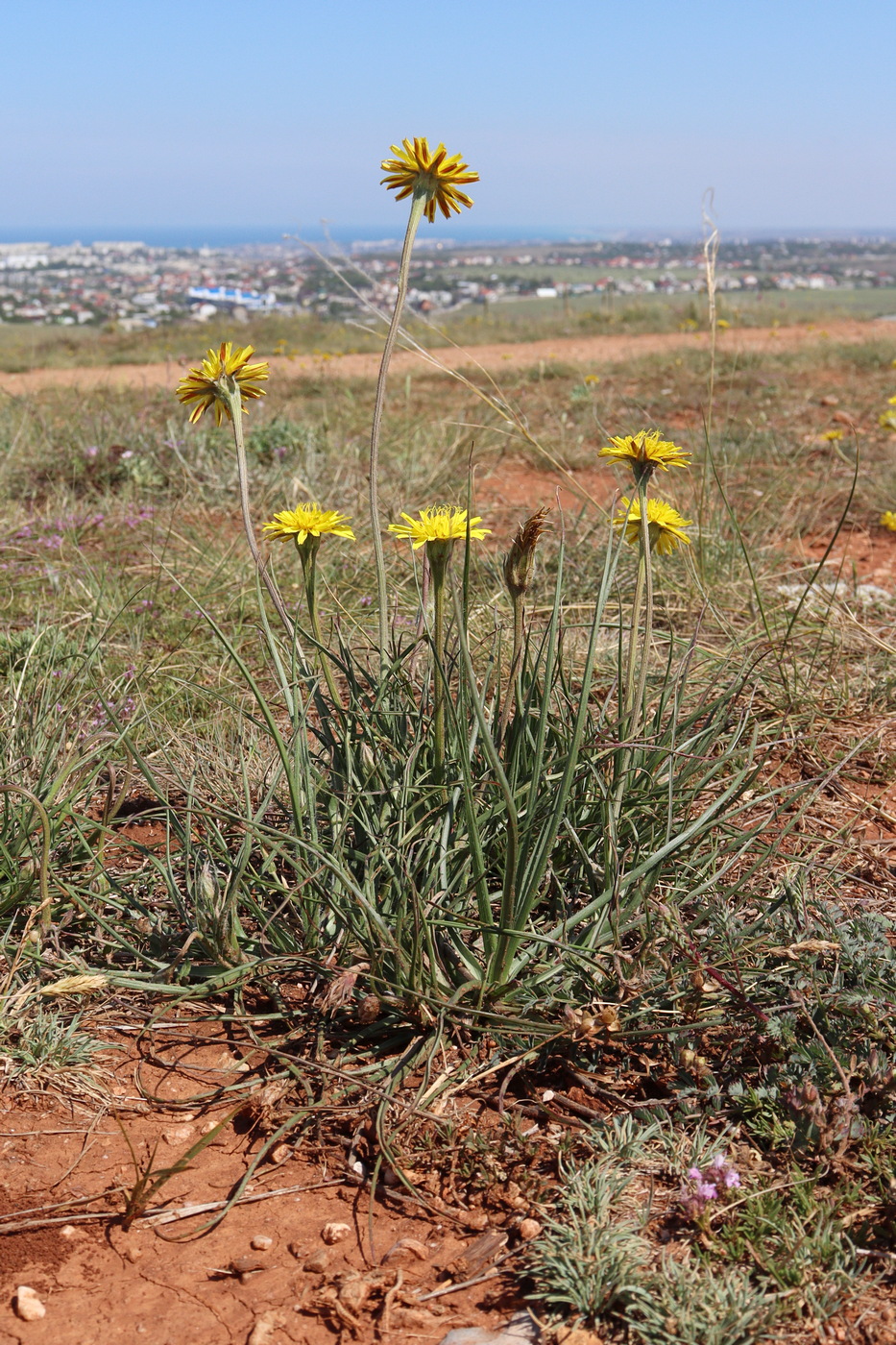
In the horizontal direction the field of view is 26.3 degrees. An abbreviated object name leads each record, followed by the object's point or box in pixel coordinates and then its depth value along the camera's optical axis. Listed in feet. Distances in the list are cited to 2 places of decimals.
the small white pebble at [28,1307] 2.24
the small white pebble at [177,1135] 2.49
